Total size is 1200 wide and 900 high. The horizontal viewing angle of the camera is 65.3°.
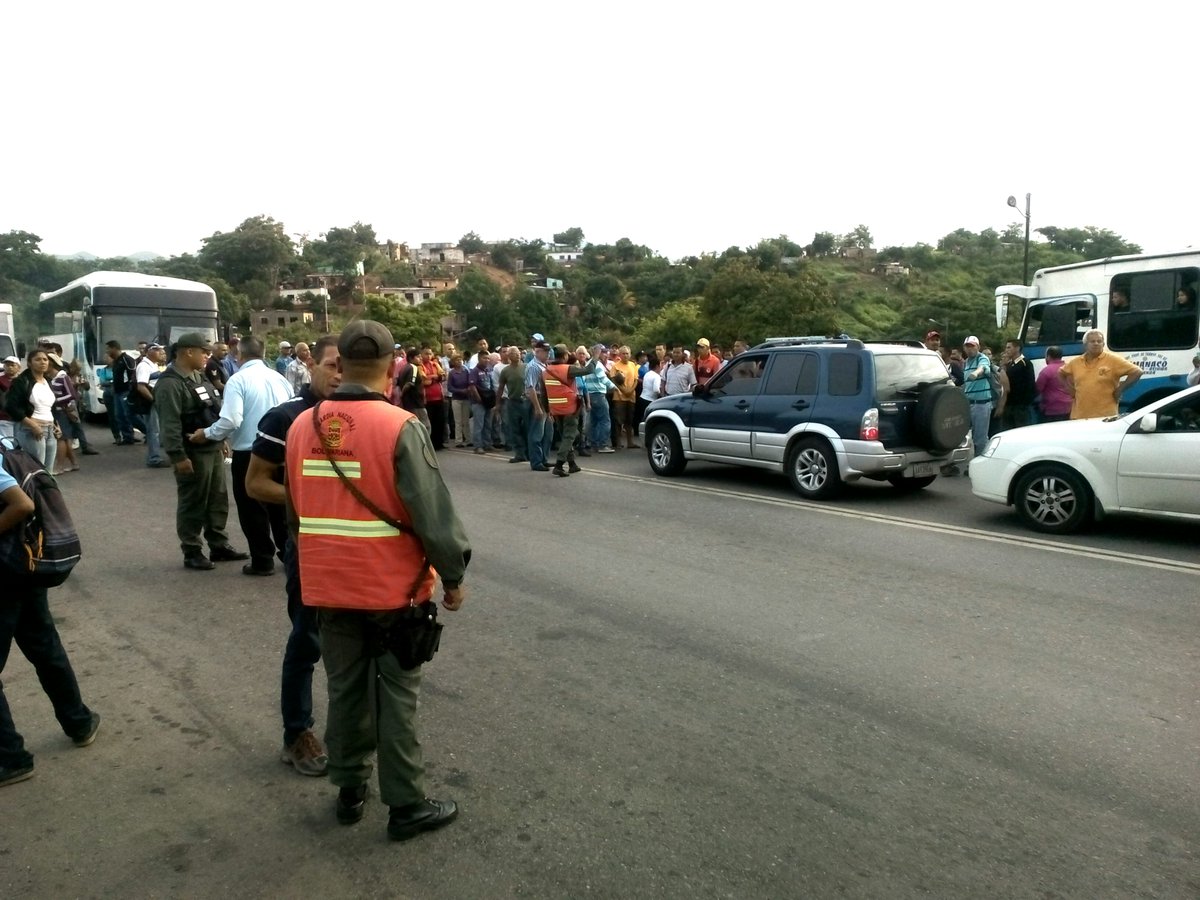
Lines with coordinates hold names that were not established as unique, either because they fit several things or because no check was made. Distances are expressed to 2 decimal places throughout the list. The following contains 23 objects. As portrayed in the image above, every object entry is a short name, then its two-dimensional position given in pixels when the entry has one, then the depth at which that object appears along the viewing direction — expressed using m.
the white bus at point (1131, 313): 14.77
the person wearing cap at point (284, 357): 19.29
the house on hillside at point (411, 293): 130.62
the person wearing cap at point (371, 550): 3.19
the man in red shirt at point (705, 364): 16.50
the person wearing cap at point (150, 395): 14.35
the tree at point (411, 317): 106.62
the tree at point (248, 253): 134.12
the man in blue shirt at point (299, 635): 3.87
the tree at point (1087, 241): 102.38
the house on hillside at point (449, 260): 189.00
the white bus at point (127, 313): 20.94
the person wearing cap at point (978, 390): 12.47
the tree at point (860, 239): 157.75
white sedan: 7.94
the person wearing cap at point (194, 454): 7.43
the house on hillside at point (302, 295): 127.69
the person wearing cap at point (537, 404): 13.45
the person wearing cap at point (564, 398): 13.12
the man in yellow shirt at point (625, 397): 16.64
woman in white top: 10.94
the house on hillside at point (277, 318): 120.81
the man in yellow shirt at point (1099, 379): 10.47
